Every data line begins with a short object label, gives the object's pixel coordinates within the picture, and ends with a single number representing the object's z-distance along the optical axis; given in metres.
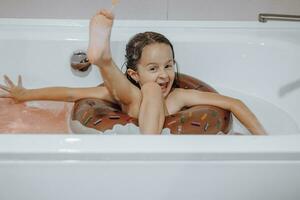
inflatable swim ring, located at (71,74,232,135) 1.11
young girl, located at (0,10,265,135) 1.13
